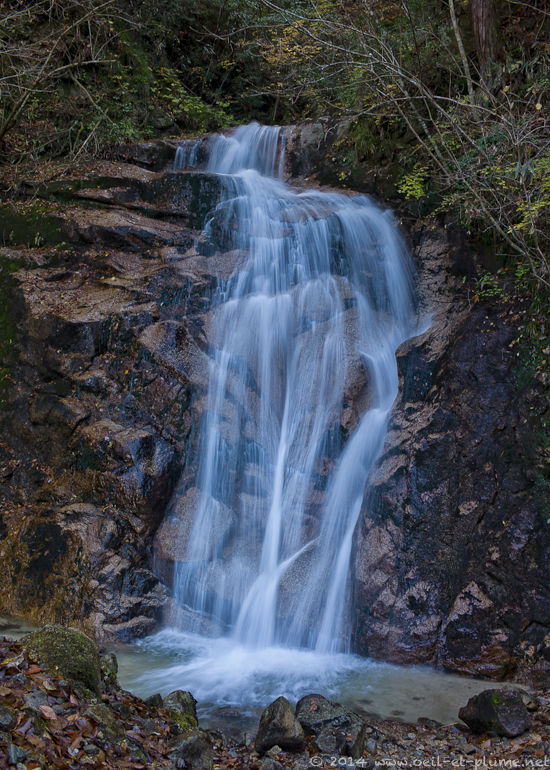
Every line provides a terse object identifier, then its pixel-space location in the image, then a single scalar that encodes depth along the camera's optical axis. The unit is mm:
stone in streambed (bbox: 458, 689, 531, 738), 4281
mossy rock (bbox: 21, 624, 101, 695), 3457
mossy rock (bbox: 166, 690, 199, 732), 4129
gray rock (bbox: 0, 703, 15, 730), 2703
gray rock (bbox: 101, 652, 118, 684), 4070
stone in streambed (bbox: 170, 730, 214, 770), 3484
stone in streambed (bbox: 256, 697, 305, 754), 4113
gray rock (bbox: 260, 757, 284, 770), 3736
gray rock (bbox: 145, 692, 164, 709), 4219
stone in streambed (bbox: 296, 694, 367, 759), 4059
